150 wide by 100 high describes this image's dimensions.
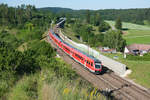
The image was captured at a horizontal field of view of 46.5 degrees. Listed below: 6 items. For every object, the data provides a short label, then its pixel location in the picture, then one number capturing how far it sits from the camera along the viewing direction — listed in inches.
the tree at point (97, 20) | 7496.6
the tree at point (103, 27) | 6643.7
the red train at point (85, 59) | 1183.6
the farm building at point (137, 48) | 3119.6
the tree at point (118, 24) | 6832.2
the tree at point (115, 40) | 3410.4
